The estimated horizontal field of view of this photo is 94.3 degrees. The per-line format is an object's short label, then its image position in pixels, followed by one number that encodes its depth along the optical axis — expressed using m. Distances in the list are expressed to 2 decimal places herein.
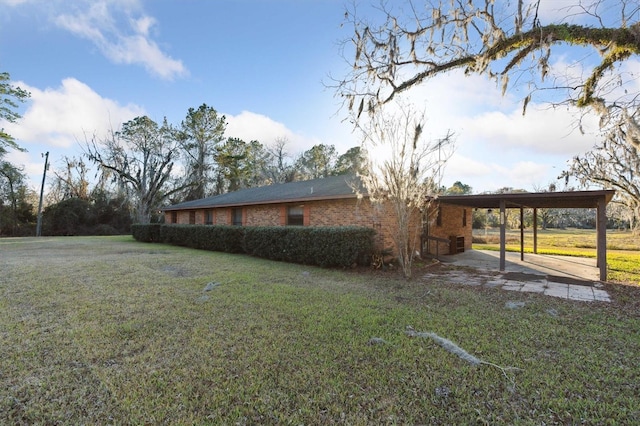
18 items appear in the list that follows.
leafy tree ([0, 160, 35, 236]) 25.73
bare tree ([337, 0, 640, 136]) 4.66
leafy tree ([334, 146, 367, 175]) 30.97
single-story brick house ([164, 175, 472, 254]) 9.39
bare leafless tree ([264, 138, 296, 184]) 35.56
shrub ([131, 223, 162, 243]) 18.12
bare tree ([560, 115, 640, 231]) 14.62
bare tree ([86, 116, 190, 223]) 26.98
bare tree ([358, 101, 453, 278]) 7.08
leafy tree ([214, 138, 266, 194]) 30.70
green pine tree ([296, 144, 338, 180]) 34.28
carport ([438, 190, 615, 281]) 6.88
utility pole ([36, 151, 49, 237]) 24.64
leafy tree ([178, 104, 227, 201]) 28.89
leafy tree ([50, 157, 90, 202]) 29.28
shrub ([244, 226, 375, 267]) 8.42
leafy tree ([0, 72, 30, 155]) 21.66
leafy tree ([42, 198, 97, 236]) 25.20
